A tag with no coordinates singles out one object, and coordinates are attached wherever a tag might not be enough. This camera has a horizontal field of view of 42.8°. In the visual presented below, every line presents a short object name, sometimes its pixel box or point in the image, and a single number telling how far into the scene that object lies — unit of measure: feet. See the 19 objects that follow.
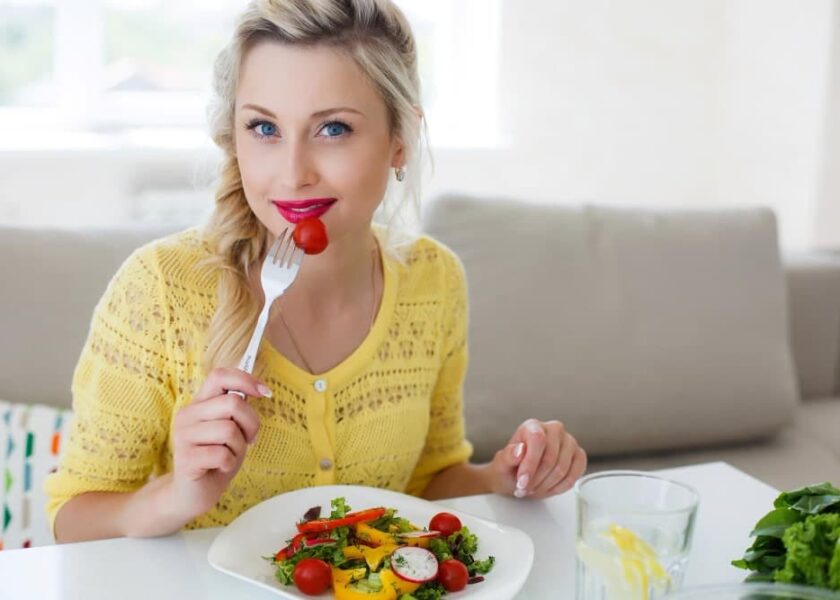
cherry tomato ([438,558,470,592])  3.28
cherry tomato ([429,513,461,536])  3.59
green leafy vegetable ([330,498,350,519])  3.53
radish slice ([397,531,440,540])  3.45
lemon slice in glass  2.77
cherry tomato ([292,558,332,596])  3.22
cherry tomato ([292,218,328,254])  3.93
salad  3.16
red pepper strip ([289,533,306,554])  3.40
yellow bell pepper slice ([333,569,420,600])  3.10
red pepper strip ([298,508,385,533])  3.43
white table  3.34
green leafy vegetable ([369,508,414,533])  3.55
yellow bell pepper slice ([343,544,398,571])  3.26
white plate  3.33
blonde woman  4.13
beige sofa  7.39
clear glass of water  2.77
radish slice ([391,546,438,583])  3.16
